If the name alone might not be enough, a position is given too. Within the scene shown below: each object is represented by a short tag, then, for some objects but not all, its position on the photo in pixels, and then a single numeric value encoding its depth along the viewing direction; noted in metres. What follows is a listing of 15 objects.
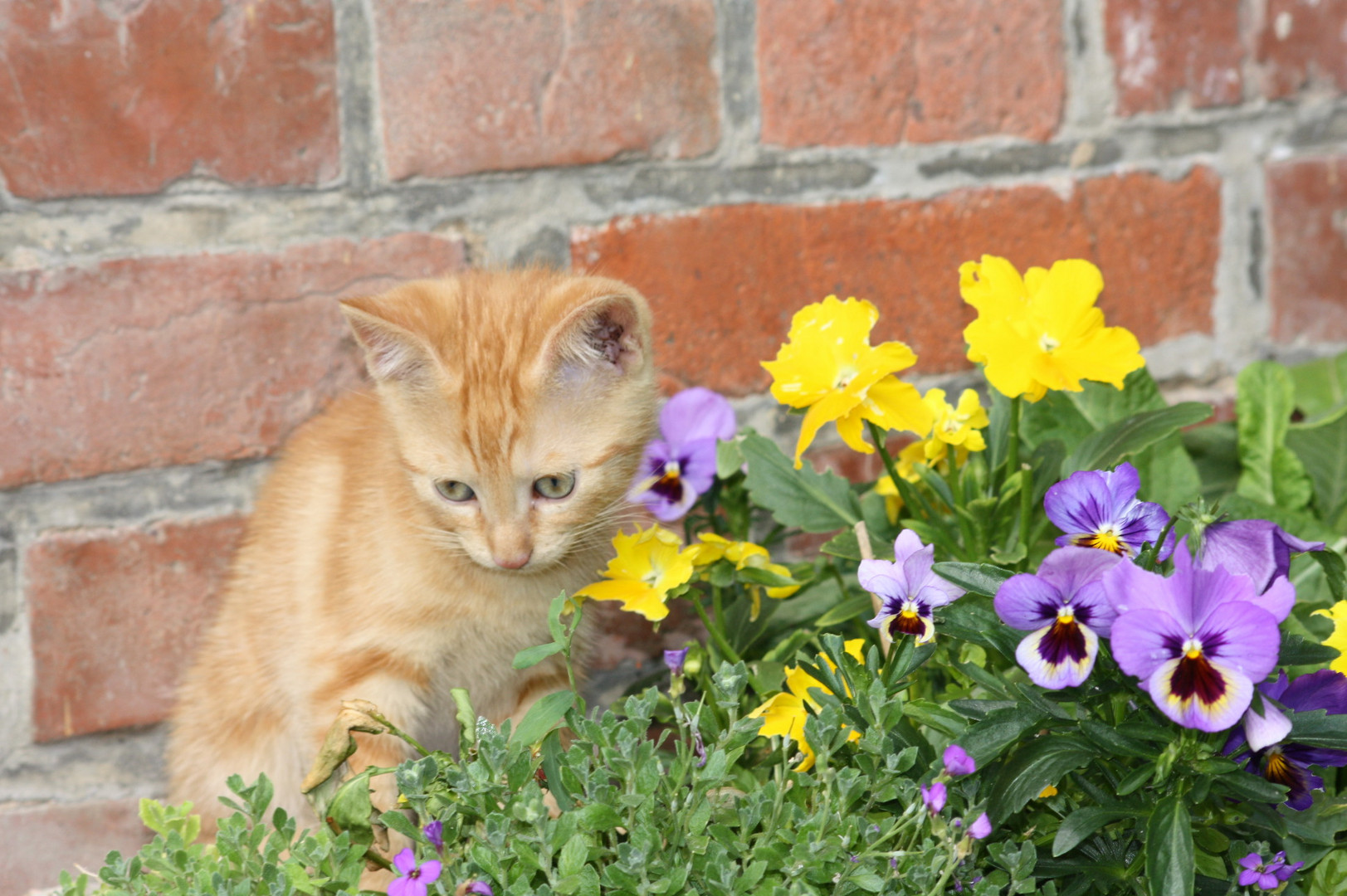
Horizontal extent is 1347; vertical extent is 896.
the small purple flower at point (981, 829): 1.06
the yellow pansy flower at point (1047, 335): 1.11
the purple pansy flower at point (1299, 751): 1.08
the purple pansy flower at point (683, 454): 1.17
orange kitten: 1.15
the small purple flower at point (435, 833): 1.07
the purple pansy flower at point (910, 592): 1.09
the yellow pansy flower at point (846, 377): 1.12
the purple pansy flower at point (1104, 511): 1.09
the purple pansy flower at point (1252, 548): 1.08
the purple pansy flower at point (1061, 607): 1.07
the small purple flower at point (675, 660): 1.10
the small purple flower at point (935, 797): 1.06
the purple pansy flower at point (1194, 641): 1.06
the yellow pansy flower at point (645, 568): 1.13
